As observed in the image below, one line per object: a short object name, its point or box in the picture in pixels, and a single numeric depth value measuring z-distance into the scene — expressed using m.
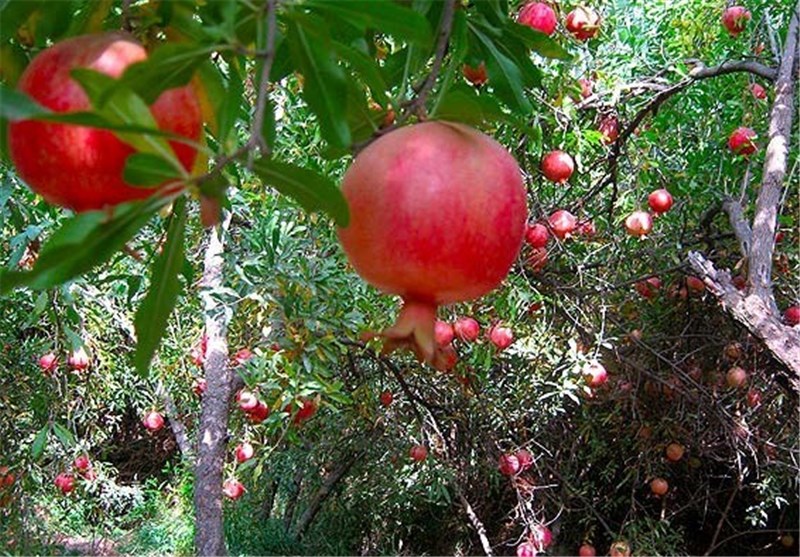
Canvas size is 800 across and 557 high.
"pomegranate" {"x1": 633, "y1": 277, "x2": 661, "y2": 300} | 3.52
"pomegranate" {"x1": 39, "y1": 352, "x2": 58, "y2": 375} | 2.89
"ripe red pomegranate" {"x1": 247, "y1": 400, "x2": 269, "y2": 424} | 2.68
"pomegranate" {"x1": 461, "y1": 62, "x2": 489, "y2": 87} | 1.33
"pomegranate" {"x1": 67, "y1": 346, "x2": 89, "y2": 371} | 2.64
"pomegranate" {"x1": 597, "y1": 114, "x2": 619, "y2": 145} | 2.96
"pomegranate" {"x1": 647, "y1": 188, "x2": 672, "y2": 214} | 2.96
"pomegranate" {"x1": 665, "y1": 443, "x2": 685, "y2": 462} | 3.80
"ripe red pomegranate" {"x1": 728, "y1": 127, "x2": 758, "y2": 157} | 2.93
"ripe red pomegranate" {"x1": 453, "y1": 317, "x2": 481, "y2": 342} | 2.69
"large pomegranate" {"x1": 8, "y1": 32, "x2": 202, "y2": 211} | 0.53
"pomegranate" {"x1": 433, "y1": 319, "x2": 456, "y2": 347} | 2.46
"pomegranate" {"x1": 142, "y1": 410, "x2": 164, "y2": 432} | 4.39
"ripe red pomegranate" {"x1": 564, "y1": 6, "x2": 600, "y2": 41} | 2.31
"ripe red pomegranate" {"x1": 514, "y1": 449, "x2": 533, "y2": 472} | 3.65
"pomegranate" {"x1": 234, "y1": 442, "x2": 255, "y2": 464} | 3.13
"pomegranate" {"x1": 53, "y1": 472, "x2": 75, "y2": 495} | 3.59
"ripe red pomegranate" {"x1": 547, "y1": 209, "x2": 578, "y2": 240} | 2.68
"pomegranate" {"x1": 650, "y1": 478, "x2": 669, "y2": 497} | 3.95
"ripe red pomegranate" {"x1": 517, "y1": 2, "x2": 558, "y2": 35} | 2.01
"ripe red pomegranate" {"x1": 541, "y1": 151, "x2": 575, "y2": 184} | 2.50
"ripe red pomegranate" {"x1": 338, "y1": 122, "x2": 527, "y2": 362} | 0.55
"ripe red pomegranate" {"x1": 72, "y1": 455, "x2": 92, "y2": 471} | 3.81
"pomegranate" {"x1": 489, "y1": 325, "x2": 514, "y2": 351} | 2.76
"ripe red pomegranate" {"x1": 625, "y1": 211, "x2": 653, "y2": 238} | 2.84
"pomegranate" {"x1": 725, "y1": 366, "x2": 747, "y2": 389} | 3.30
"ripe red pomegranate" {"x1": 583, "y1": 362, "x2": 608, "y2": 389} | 2.96
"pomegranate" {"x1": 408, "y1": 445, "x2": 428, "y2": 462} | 3.69
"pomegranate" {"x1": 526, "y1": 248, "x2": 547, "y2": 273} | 2.84
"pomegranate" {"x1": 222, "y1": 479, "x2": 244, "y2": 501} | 3.58
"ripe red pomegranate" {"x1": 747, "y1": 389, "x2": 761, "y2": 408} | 3.37
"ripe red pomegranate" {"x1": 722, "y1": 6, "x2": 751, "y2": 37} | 3.01
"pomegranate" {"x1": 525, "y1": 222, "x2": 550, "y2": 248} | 2.62
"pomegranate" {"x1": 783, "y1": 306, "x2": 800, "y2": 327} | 2.97
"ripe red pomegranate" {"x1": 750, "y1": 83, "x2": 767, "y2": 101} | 3.13
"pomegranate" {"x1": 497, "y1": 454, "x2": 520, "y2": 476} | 3.60
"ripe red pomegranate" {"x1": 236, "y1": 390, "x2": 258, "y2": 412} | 2.64
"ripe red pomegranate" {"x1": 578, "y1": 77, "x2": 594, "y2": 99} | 2.61
